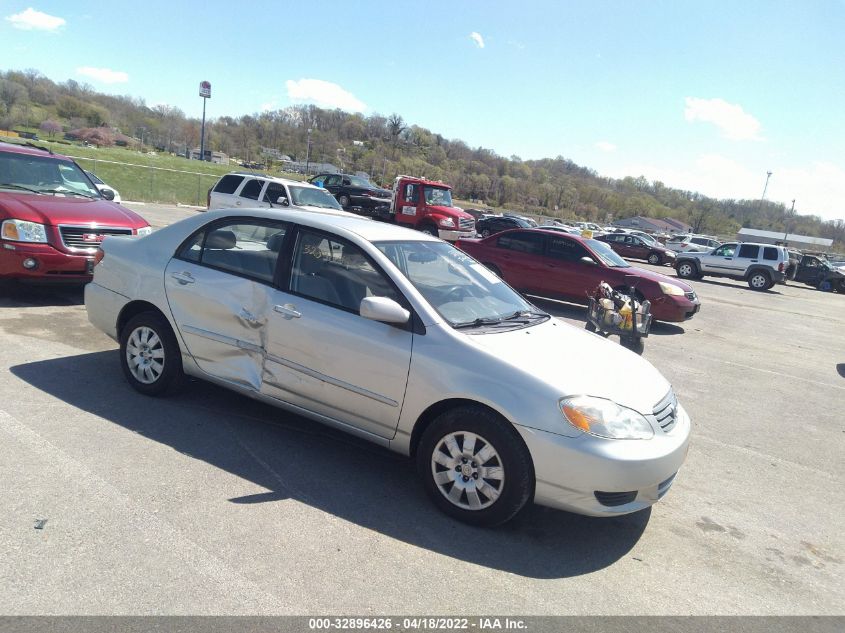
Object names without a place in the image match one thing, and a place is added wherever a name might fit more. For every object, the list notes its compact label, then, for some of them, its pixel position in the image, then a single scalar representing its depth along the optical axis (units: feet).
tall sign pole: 237.04
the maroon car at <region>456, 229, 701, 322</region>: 35.91
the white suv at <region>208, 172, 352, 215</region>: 46.83
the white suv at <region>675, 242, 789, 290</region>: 75.77
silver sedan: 10.80
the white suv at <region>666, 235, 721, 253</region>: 131.44
